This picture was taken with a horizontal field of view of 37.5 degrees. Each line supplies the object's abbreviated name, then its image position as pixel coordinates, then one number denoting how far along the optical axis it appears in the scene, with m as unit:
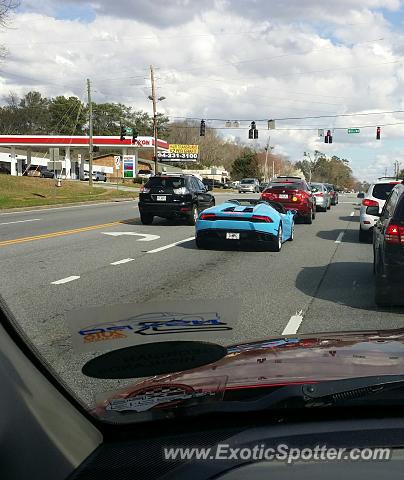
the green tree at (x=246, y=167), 124.59
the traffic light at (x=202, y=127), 48.24
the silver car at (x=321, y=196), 30.42
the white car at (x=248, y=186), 66.56
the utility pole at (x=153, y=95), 55.38
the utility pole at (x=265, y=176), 129.20
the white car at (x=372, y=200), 15.62
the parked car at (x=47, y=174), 76.92
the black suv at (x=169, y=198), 19.61
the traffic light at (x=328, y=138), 50.09
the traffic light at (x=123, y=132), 49.96
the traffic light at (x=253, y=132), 46.88
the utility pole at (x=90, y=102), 50.02
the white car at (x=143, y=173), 80.56
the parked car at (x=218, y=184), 79.23
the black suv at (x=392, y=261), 7.12
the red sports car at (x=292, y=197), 20.88
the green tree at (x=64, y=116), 121.00
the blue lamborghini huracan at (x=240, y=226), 12.81
